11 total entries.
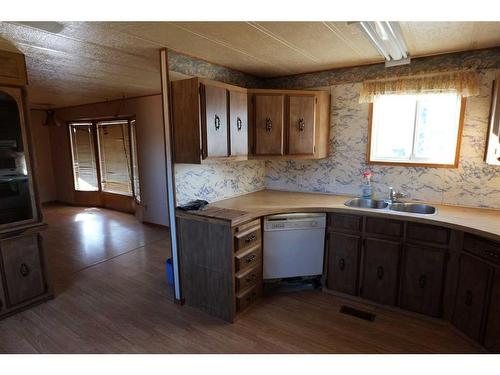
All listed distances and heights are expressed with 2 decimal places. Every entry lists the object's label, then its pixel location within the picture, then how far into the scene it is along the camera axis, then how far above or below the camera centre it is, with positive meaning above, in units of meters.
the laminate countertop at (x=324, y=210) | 2.11 -0.59
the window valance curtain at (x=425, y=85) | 2.41 +0.55
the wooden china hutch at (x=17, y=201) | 2.37 -0.50
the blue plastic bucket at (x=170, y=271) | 2.89 -1.31
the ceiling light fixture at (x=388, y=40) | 1.77 +0.76
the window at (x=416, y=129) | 2.65 +0.15
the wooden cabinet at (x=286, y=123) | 2.86 +0.23
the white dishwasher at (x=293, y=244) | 2.68 -0.97
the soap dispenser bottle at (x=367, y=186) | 3.00 -0.46
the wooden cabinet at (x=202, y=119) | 2.31 +0.22
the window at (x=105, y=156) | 5.48 -0.25
